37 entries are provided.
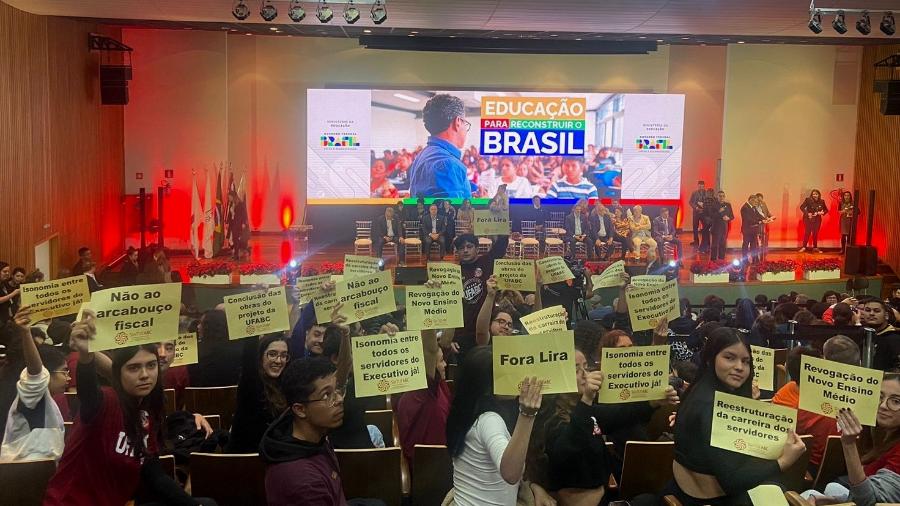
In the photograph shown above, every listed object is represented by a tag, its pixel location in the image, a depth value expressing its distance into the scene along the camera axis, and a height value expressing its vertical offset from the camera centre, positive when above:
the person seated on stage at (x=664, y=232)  15.95 -1.06
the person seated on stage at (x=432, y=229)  15.73 -1.06
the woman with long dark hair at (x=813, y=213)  17.83 -0.75
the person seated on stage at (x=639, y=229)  15.98 -1.01
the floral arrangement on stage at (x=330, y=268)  13.13 -1.50
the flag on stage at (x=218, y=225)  16.16 -1.09
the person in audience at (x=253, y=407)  4.67 -1.21
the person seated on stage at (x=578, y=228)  15.91 -1.02
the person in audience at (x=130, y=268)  13.46 -1.55
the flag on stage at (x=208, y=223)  15.75 -1.03
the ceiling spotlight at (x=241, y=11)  10.62 +1.70
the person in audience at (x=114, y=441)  3.52 -1.08
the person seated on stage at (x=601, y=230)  15.91 -1.04
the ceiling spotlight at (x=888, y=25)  11.02 +1.74
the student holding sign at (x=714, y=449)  3.60 -1.07
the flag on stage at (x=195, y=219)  15.64 -0.97
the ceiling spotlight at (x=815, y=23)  10.73 +1.70
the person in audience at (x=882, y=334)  6.78 -1.20
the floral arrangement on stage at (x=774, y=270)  13.77 -1.43
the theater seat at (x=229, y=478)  4.39 -1.48
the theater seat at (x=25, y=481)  4.17 -1.43
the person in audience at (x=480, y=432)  3.27 -0.94
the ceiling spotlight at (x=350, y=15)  10.66 +1.68
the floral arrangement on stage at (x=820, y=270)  14.10 -1.44
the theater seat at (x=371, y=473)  4.48 -1.47
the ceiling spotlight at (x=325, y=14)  10.76 +1.70
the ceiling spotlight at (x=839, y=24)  10.83 +1.72
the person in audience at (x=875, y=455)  3.58 -1.17
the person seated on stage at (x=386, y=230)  15.77 -1.10
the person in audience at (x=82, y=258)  11.31 -1.19
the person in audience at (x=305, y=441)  3.02 -0.92
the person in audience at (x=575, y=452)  3.60 -1.08
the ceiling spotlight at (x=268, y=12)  10.83 +1.72
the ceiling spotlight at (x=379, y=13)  10.78 +1.73
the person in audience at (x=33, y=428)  4.21 -1.22
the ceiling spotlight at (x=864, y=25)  11.08 +1.75
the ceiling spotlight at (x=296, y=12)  10.65 +1.70
